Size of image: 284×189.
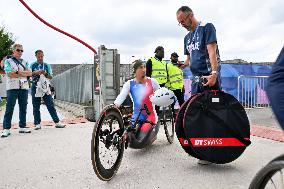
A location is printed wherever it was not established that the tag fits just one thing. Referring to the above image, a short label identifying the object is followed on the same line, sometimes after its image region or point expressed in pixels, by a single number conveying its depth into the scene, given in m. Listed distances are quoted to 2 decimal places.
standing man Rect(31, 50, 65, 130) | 5.29
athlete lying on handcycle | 3.32
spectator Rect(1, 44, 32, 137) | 4.80
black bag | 2.66
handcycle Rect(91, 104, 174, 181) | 2.40
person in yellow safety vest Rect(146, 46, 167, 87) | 5.00
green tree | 24.26
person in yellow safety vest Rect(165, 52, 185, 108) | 5.19
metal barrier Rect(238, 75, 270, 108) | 7.83
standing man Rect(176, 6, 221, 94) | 2.83
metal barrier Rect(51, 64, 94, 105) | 7.91
